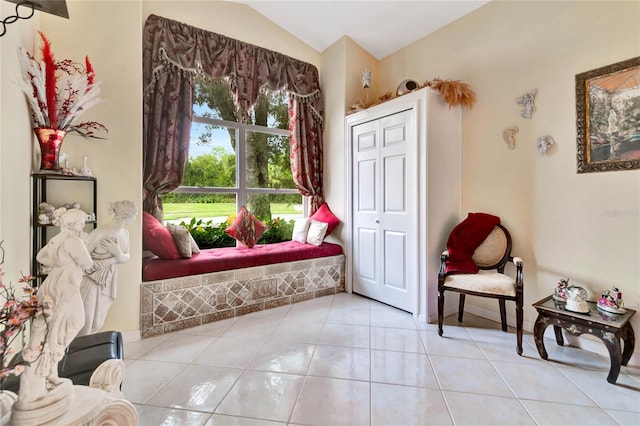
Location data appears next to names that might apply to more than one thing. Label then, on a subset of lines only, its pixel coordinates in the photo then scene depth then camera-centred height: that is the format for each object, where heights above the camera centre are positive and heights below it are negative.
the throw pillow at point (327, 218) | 3.69 -0.04
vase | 1.86 +0.46
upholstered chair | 2.23 -0.54
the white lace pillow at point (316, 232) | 3.56 -0.22
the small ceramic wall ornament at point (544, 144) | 2.37 +0.60
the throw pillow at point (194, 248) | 2.95 -0.34
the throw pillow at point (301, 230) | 3.73 -0.20
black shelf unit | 1.86 +0.08
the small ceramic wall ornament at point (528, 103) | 2.47 +0.98
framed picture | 1.99 +0.71
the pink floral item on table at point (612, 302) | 1.91 -0.60
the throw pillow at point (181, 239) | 2.74 -0.23
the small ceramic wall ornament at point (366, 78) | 3.51 +1.69
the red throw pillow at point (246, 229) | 3.26 -0.16
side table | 1.79 -0.75
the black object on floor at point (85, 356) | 1.08 -0.64
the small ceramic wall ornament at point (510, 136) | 2.60 +0.73
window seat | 2.47 -0.68
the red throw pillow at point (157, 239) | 2.61 -0.22
